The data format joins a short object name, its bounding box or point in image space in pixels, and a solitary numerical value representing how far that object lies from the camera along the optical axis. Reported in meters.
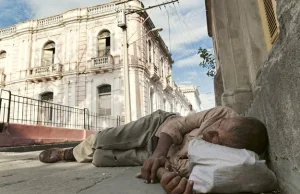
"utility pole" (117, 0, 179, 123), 10.29
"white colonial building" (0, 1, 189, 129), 15.69
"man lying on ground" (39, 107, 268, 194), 1.54
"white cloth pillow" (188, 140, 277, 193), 1.32
